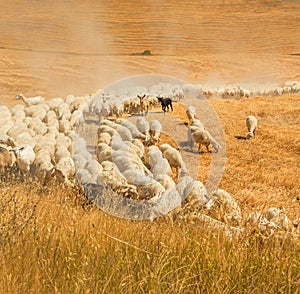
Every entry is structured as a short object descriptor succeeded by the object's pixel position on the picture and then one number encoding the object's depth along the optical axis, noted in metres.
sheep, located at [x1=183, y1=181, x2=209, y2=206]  13.01
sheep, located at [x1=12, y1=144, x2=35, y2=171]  18.09
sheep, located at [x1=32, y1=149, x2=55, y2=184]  16.80
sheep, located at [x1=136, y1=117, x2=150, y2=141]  23.09
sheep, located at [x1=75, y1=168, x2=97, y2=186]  15.36
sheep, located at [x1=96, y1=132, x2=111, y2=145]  21.20
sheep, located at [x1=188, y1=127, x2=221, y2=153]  22.02
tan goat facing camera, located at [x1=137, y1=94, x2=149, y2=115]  29.31
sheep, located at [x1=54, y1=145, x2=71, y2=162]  19.43
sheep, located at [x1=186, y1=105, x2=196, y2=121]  26.77
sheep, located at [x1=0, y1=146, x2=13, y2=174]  18.14
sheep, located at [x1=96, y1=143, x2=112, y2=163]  19.17
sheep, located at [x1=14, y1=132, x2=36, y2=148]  21.12
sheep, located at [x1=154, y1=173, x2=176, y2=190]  14.84
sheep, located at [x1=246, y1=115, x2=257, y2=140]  25.36
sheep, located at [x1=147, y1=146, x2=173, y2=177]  17.92
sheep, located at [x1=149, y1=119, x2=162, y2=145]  22.75
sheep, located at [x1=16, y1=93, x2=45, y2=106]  36.02
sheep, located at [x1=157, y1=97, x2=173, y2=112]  28.35
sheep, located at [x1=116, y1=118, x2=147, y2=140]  22.75
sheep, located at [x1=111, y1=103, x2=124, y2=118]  28.93
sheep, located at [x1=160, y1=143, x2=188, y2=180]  19.03
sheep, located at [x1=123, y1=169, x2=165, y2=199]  13.63
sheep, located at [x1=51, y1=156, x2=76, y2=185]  16.04
